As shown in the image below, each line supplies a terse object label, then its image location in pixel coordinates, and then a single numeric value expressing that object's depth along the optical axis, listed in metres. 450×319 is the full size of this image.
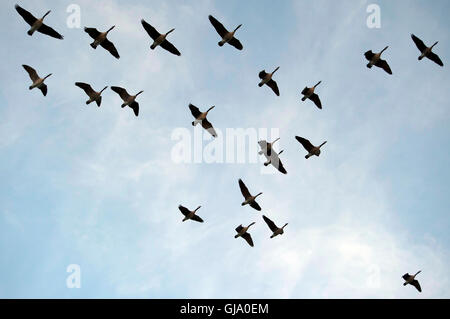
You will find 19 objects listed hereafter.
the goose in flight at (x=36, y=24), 35.85
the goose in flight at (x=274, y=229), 41.81
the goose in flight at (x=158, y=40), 38.31
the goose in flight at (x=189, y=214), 40.22
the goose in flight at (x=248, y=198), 40.31
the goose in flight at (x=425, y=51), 42.62
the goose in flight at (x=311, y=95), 42.19
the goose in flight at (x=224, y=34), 39.12
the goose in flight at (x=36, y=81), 37.72
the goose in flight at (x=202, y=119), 40.66
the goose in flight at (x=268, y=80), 40.93
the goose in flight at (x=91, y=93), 38.66
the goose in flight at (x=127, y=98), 39.84
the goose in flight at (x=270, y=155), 40.28
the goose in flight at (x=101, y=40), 37.19
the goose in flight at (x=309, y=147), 41.38
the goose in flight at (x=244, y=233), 41.19
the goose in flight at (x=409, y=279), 41.69
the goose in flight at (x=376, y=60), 41.91
